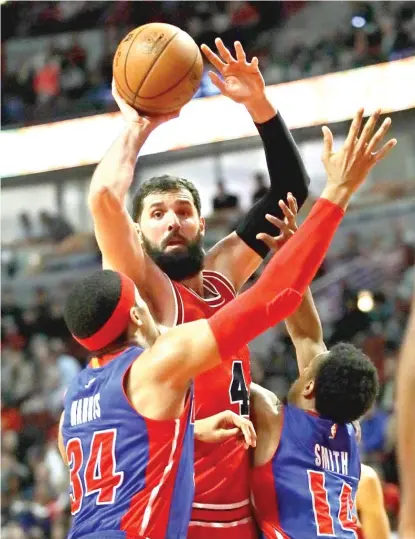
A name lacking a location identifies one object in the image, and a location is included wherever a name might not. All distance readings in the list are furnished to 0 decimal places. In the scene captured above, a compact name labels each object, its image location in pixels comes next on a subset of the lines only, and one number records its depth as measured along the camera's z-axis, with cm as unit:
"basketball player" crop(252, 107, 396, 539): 674
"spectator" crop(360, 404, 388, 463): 1625
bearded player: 661
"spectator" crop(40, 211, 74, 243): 2744
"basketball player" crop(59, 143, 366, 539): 560
